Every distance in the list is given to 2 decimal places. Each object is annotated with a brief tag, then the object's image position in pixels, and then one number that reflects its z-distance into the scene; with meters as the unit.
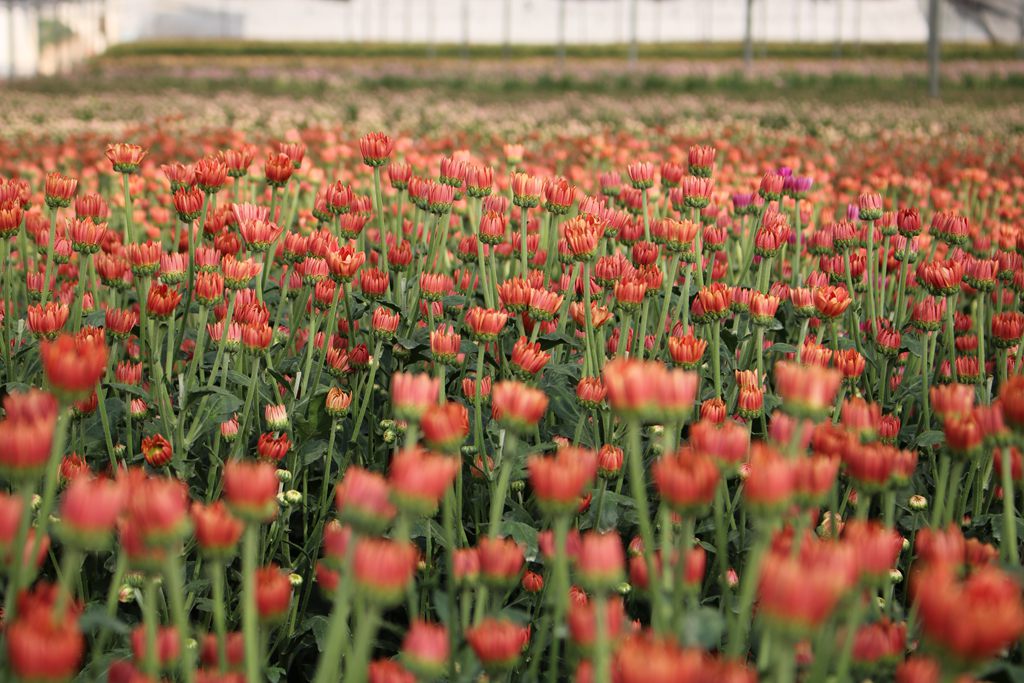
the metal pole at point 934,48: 14.94
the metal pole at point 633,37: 24.93
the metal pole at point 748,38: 19.61
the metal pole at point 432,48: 38.12
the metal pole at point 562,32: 26.67
